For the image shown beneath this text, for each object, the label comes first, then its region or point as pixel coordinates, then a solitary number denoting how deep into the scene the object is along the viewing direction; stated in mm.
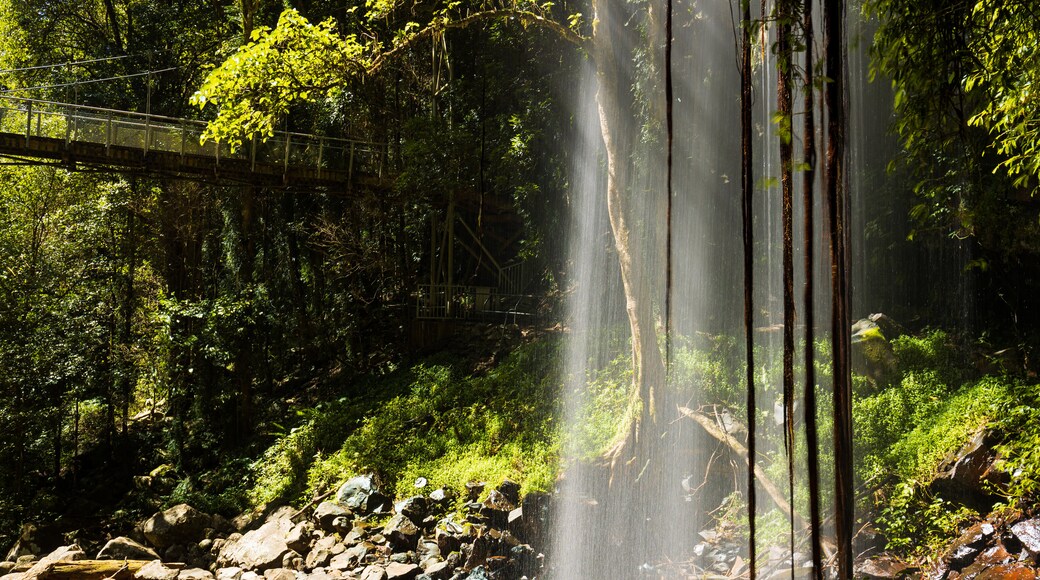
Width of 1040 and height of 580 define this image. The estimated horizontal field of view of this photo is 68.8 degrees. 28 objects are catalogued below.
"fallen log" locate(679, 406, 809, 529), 7965
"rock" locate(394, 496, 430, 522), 10023
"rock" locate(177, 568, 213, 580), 9242
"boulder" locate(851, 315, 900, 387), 9055
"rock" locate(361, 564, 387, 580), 8570
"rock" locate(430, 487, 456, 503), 10312
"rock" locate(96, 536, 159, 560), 9914
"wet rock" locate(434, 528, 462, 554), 9234
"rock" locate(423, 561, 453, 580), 8750
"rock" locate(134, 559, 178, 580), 9203
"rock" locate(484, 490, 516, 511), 9586
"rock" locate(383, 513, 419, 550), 9500
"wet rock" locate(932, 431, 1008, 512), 6954
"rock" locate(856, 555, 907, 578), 6777
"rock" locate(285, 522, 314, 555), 9641
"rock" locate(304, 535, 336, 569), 9266
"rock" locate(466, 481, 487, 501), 10180
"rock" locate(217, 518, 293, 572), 9320
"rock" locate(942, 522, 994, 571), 6488
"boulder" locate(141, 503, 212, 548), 10664
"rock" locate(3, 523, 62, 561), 10773
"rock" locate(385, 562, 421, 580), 8633
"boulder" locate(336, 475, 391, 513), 10531
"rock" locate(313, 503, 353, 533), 10258
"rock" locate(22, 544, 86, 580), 9172
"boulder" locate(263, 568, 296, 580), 8852
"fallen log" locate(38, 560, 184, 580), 9156
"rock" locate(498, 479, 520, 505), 9734
